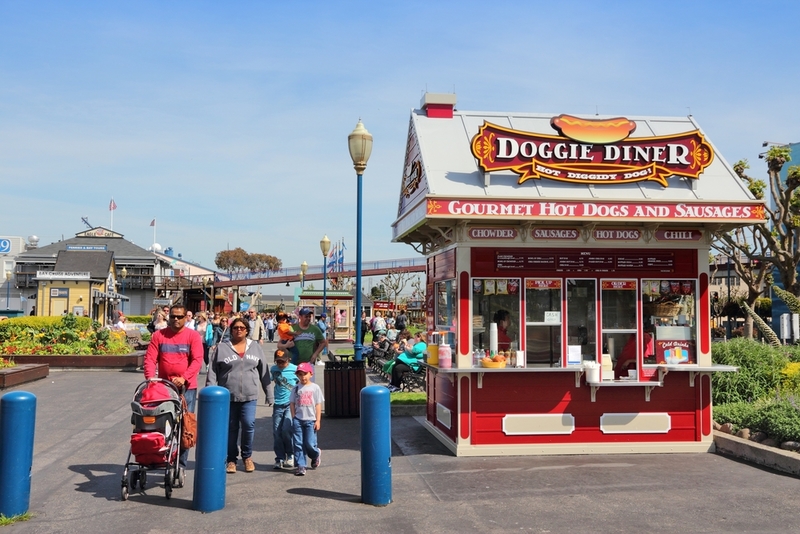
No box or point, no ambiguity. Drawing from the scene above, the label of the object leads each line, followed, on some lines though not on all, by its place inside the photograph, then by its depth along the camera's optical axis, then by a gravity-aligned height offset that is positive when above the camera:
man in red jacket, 8.41 -0.39
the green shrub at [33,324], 23.16 -0.22
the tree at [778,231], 23.75 +3.03
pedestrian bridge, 68.19 +4.21
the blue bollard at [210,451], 7.18 -1.30
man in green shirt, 11.38 -0.34
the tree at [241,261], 124.25 +9.79
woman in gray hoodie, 8.70 -0.72
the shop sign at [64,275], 38.31 +2.22
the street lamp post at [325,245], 27.80 +2.77
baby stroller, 7.48 -1.20
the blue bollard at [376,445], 7.42 -1.27
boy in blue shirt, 9.11 -1.17
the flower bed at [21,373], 16.14 -1.30
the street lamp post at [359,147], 13.61 +3.17
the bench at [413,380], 16.14 -1.35
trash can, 13.20 -1.30
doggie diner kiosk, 9.96 +0.46
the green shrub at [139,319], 54.47 -0.10
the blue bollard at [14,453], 6.88 -1.27
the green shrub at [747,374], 12.23 -0.91
